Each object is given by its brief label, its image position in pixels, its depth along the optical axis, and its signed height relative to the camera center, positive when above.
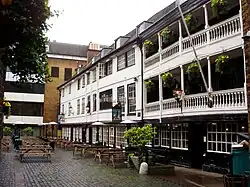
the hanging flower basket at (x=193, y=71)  14.91 +2.56
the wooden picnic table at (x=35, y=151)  19.62 -1.71
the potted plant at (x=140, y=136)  15.27 -0.54
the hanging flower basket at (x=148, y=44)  19.99 +5.11
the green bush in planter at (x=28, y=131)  49.81 -1.01
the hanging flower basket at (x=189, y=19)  15.36 +5.08
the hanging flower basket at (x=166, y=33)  17.38 +5.00
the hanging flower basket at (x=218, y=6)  13.23 +4.98
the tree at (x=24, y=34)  7.03 +2.22
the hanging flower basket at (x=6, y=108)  20.22 +1.11
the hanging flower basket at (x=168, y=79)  17.42 +2.50
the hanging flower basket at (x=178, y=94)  15.90 +1.53
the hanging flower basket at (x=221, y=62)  13.15 +2.61
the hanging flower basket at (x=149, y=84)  19.70 +2.52
